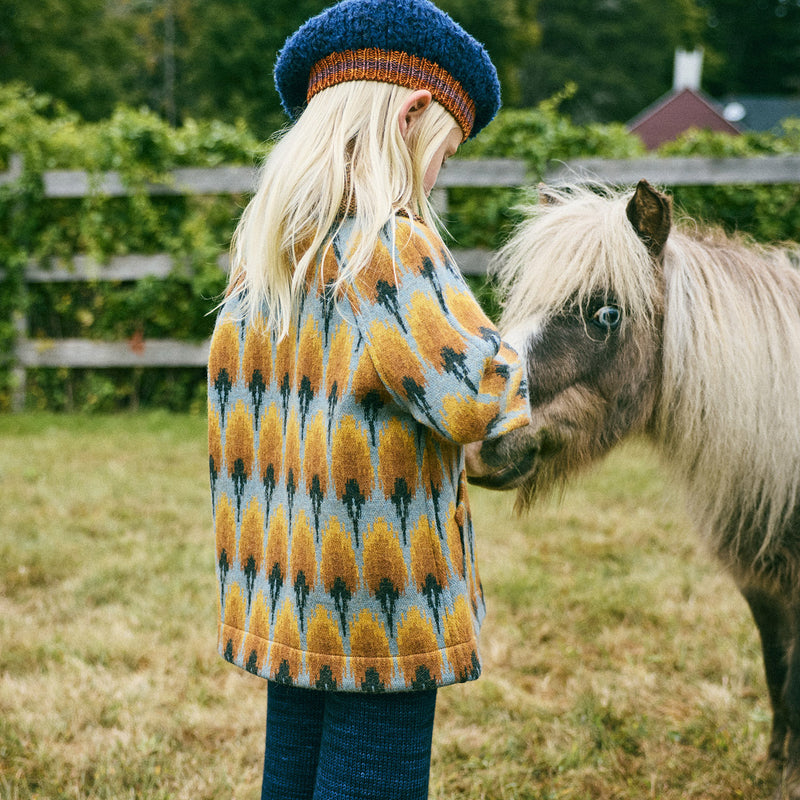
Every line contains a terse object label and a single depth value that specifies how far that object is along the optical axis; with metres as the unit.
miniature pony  1.82
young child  1.19
